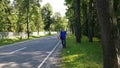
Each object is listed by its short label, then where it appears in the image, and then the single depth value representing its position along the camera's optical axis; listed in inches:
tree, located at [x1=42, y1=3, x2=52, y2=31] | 1834.0
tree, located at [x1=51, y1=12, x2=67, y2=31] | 2291.2
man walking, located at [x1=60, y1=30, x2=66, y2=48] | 347.8
